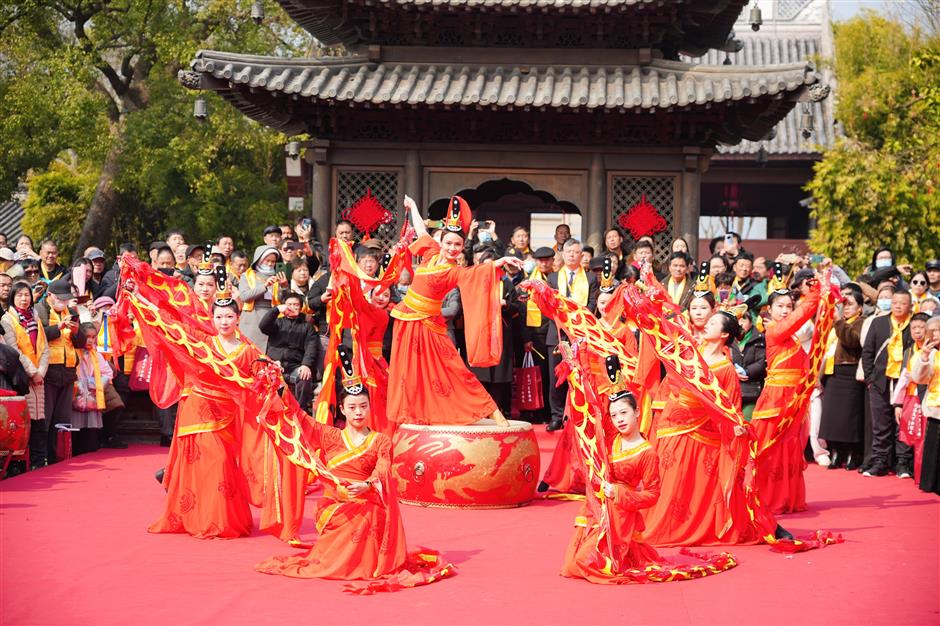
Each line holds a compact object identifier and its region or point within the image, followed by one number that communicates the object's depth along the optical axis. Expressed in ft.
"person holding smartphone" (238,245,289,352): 36.01
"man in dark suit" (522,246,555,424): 38.68
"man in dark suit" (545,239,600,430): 37.27
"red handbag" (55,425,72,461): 34.14
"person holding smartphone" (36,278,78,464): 33.47
